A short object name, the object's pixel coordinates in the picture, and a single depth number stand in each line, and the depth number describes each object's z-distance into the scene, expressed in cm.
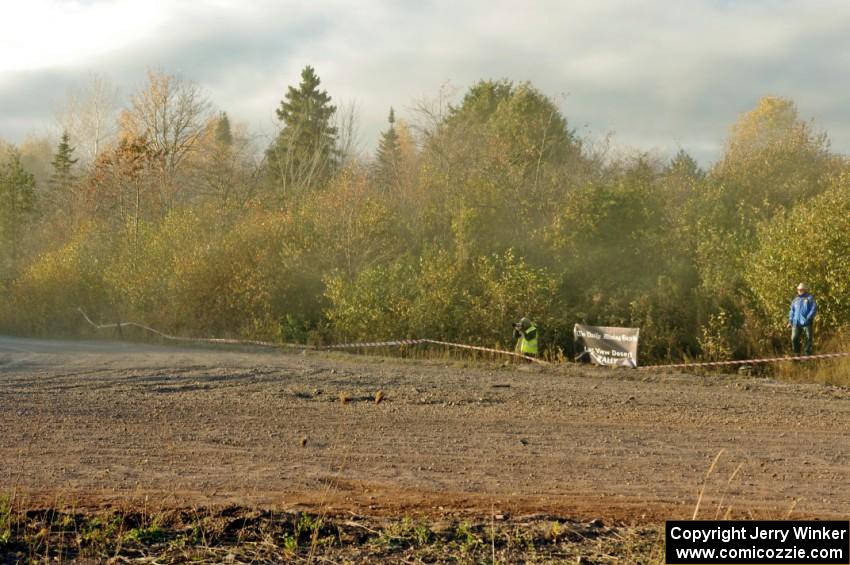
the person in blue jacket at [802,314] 2141
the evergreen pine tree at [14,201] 5216
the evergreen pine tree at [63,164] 6259
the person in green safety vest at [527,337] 2338
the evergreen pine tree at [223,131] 7598
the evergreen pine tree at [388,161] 4083
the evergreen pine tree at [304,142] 5355
